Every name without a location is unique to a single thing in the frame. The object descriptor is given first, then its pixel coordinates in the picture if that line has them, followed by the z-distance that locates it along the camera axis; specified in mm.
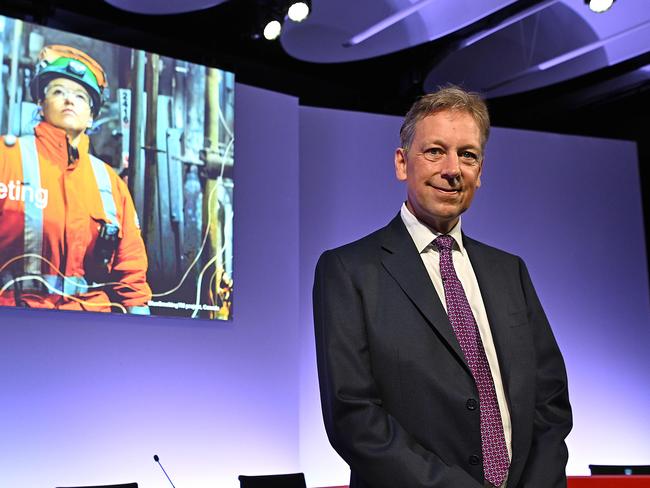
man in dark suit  1505
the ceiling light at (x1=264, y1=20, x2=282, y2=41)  5491
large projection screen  4715
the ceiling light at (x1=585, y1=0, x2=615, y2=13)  5238
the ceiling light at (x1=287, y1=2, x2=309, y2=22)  5137
